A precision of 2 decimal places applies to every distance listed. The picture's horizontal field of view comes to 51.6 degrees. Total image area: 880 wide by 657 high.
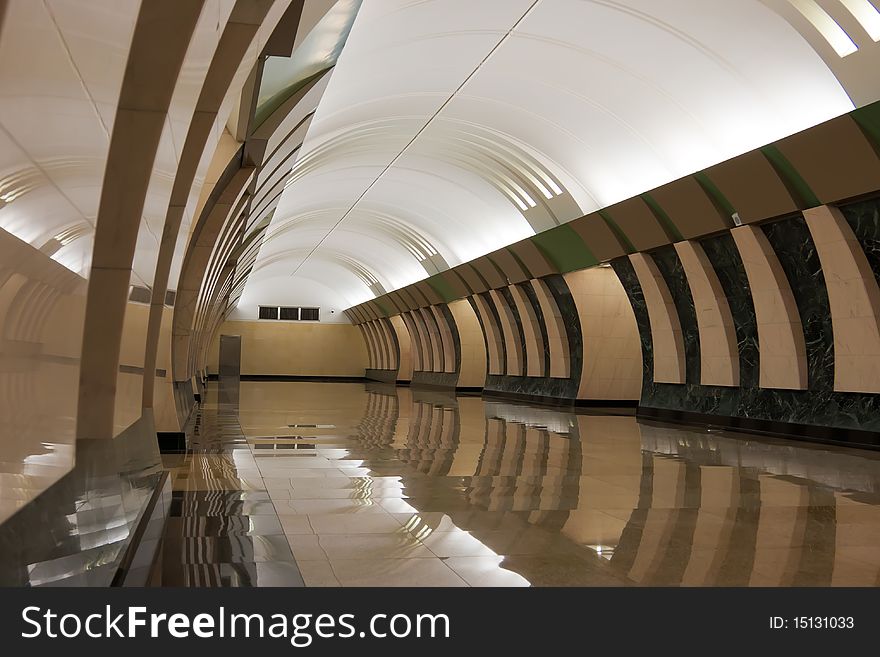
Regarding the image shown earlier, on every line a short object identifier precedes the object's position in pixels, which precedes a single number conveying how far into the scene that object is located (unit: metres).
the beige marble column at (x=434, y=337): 39.06
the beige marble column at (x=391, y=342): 49.06
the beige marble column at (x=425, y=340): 41.06
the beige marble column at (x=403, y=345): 46.31
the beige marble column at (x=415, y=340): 42.75
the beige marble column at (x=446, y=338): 37.28
